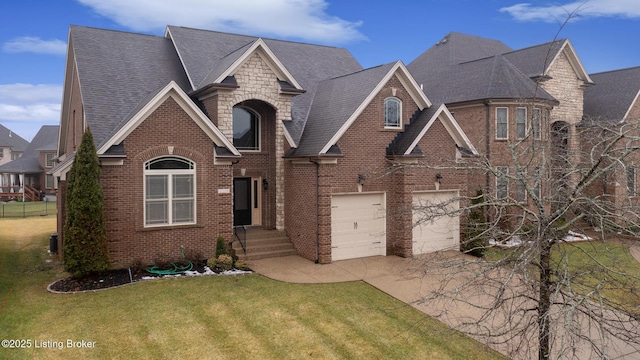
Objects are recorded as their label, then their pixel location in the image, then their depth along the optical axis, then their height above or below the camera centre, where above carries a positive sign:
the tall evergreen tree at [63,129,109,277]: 13.38 -1.07
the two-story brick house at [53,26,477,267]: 15.34 +1.28
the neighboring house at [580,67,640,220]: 28.58 +5.56
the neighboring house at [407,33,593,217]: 23.22 +5.23
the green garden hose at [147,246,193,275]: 14.68 -2.87
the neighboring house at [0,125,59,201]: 51.28 +1.03
